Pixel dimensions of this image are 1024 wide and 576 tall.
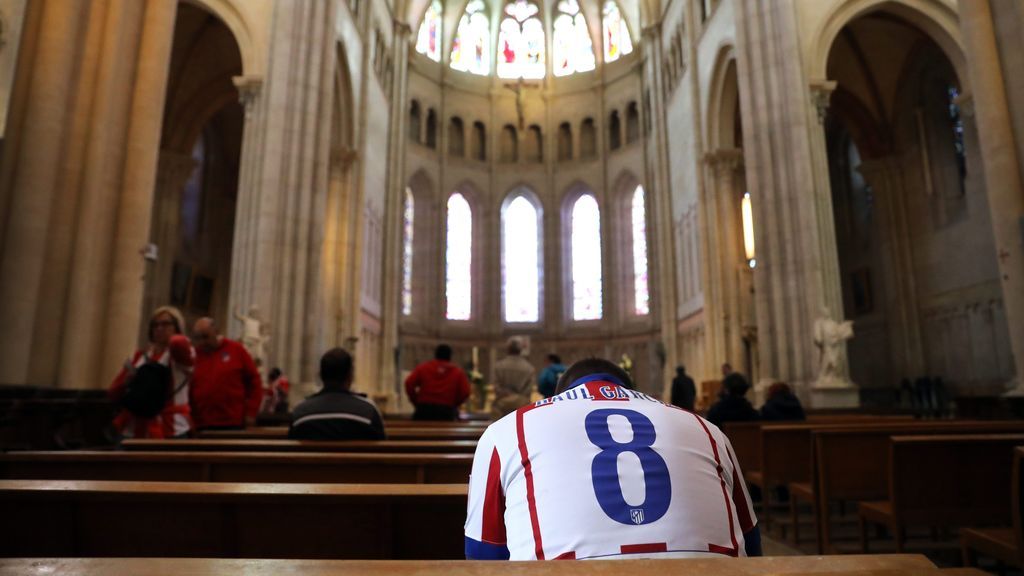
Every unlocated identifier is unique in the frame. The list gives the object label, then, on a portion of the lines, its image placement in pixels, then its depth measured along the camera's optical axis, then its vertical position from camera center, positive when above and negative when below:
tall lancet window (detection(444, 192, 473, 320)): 29.69 +6.24
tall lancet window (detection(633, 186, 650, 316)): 28.20 +6.11
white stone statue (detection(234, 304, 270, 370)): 12.09 +1.17
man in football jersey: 1.61 -0.23
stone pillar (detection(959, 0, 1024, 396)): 9.02 +3.28
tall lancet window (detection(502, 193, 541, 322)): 30.03 +6.33
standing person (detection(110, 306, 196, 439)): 4.72 +0.10
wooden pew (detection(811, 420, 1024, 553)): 4.73 -0.47
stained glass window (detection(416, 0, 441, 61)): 29.42 +16.33
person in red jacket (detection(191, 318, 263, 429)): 5.35 +0.16
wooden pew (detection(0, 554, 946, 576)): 1.23 -0.33
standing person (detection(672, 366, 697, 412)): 11.85 +0.12
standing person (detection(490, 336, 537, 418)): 8.87 +0.25
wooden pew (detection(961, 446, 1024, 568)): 2.84 -0.66
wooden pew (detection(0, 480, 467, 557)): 2.37 -0.47
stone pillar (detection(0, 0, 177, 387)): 7.67 +2.58
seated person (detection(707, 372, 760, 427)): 7.33 -0.13
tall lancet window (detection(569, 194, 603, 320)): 29.69 +6.33
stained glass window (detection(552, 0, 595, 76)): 31.33 +17.04
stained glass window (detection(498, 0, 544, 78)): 31.44 +16.95
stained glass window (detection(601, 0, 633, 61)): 29.86 +16.58
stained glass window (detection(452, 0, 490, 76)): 30.94 +16.74
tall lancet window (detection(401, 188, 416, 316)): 28.48 +5.98
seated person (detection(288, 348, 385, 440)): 4.16 -0.09
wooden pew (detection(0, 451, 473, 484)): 3.16 -0.34
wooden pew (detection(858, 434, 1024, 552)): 3.87 -0.50
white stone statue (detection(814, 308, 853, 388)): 12.90 +0.85
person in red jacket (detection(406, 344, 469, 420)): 7.20 +0.12
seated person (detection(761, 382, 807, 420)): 7.42 -0.13
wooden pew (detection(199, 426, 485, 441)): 4.87 -0.28
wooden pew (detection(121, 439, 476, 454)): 3.74 -0.28
